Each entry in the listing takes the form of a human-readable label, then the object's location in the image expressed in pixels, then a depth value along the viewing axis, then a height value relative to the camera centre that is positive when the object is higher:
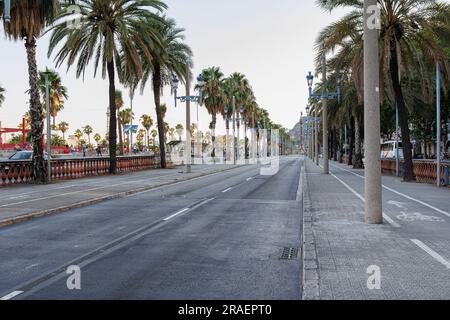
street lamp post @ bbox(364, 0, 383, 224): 10.20 +0.81
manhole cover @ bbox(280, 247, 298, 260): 7.76 -1.81
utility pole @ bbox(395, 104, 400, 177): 29.65 -1.47
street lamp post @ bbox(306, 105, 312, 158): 72.07 +5.82
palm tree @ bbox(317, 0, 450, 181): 22.23 +5.35
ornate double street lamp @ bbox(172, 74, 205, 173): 32.65 +3.59
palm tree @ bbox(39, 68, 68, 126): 70.78 +9.97
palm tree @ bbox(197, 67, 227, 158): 69.62 +8.76
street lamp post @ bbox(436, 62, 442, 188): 21.05 +0.66
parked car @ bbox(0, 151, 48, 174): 34.41 -0.14
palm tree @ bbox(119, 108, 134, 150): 118.69 +8.95
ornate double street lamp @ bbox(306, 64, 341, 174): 28.34 +3.10
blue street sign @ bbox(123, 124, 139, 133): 44.06 +2.19
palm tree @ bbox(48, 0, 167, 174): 29.55 +7.52
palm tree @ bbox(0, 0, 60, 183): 23.27 +6.08
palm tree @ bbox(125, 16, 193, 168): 41.56 +7.66
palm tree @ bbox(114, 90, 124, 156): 96.07 +10.83
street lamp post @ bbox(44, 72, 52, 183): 23.57 +0.51
